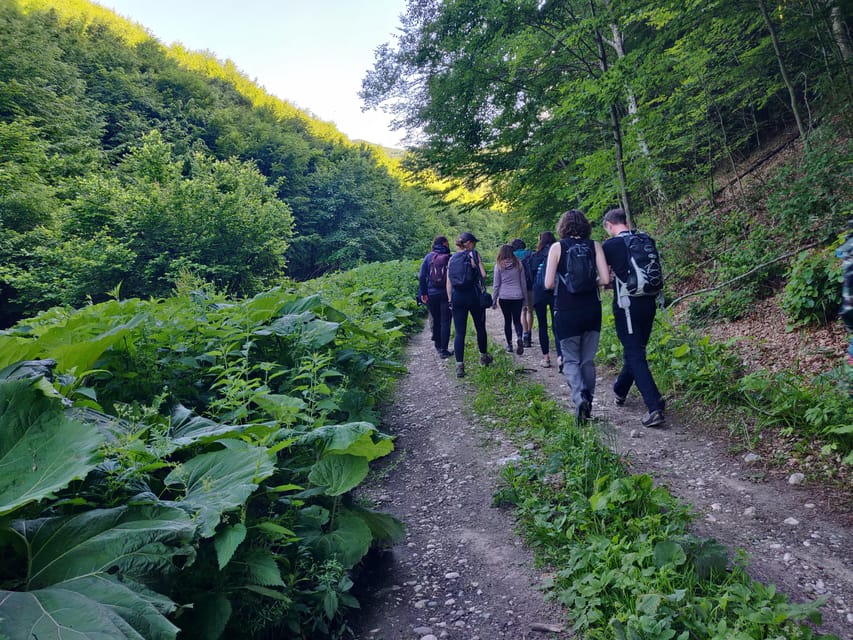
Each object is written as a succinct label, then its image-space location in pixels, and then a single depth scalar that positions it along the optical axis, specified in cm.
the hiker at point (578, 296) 437
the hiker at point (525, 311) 779
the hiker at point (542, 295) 694
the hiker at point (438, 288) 765
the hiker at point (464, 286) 670
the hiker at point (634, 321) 439
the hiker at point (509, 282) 734
